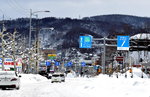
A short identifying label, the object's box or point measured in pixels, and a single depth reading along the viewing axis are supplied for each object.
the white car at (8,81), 27.14
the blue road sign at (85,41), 57.53
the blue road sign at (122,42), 56.02
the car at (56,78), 55.39
